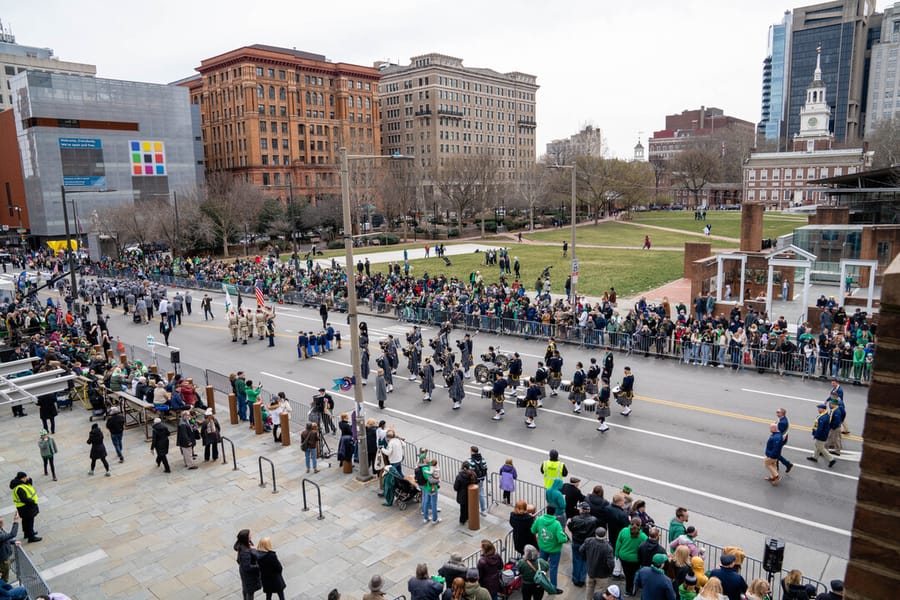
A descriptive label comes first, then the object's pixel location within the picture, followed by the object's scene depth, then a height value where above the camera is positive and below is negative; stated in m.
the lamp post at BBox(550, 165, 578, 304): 27.69 -3.17
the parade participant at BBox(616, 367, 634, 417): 17.84 -5.55
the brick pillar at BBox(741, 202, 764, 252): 33.06 -1.36
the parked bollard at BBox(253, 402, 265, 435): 17.92 -6.12
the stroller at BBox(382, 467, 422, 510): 12.98 -6.02
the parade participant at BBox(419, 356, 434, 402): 20.19 -5.66
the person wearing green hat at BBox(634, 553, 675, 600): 7.75 -4.85
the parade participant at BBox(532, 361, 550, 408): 18.69 -5.29
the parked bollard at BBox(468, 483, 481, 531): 11.77 -5.86
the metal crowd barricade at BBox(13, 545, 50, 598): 9.85 -5.98
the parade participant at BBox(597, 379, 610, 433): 16.83 -5.58
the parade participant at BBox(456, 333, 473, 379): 22.38 -5.35
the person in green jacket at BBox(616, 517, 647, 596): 9.08 -5.13
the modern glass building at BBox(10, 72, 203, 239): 77.44 +9.51
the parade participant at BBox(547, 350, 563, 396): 20.14 -5.53
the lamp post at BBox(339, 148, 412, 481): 13.60 -3.33
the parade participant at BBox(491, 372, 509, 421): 18.08 -5.62
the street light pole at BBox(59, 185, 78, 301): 28.06 -2.16
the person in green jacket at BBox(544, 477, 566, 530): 10.83 -5.19
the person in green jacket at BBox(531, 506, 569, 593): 9.50 -5.15
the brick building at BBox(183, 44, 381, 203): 100.62 +16.40
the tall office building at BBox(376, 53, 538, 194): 137.50 +22.66
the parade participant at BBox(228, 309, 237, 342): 29.56 -5.51
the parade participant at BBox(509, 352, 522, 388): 20.00 -5.42
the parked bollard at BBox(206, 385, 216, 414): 19.48 -5.97
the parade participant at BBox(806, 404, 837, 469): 14.28 -5.42
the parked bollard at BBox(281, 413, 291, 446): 16.69 -6.04
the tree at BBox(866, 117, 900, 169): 74.06 +7.12
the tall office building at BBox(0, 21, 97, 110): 118.06 +30.14
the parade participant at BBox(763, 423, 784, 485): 13.30 -5.50
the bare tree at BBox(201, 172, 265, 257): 68.00 +0.36
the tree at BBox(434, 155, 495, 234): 80.50 +3.17
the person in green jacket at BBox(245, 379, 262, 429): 18.25 -5.47
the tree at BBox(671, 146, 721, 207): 121.88 +6.78
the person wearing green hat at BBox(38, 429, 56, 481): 14.73 -5.65
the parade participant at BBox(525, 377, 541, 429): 17.53 -5.72
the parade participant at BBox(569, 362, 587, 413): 18.39 -5.54
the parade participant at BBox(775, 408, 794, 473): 13.42 -4.93
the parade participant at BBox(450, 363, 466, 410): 19.19 -5.72
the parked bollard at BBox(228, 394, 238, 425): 18.57 -5.96
